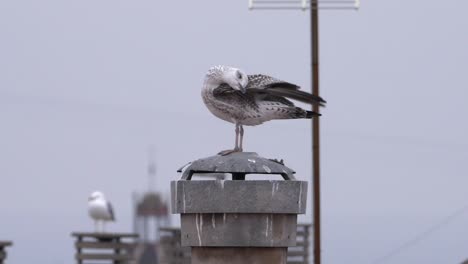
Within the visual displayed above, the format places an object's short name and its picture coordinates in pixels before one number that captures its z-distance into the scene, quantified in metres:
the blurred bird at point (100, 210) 33.09
